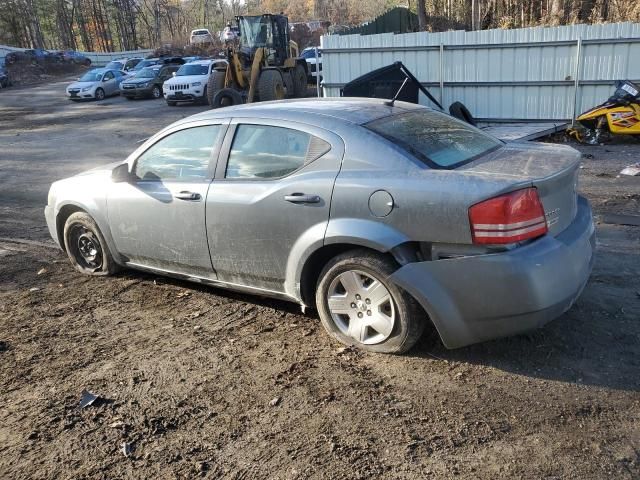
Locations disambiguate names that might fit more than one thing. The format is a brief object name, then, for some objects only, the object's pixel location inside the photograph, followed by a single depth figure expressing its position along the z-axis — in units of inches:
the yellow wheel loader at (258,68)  782.5
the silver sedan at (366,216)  131.4
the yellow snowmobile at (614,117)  414.3
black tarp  474.9
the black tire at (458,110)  450.3
